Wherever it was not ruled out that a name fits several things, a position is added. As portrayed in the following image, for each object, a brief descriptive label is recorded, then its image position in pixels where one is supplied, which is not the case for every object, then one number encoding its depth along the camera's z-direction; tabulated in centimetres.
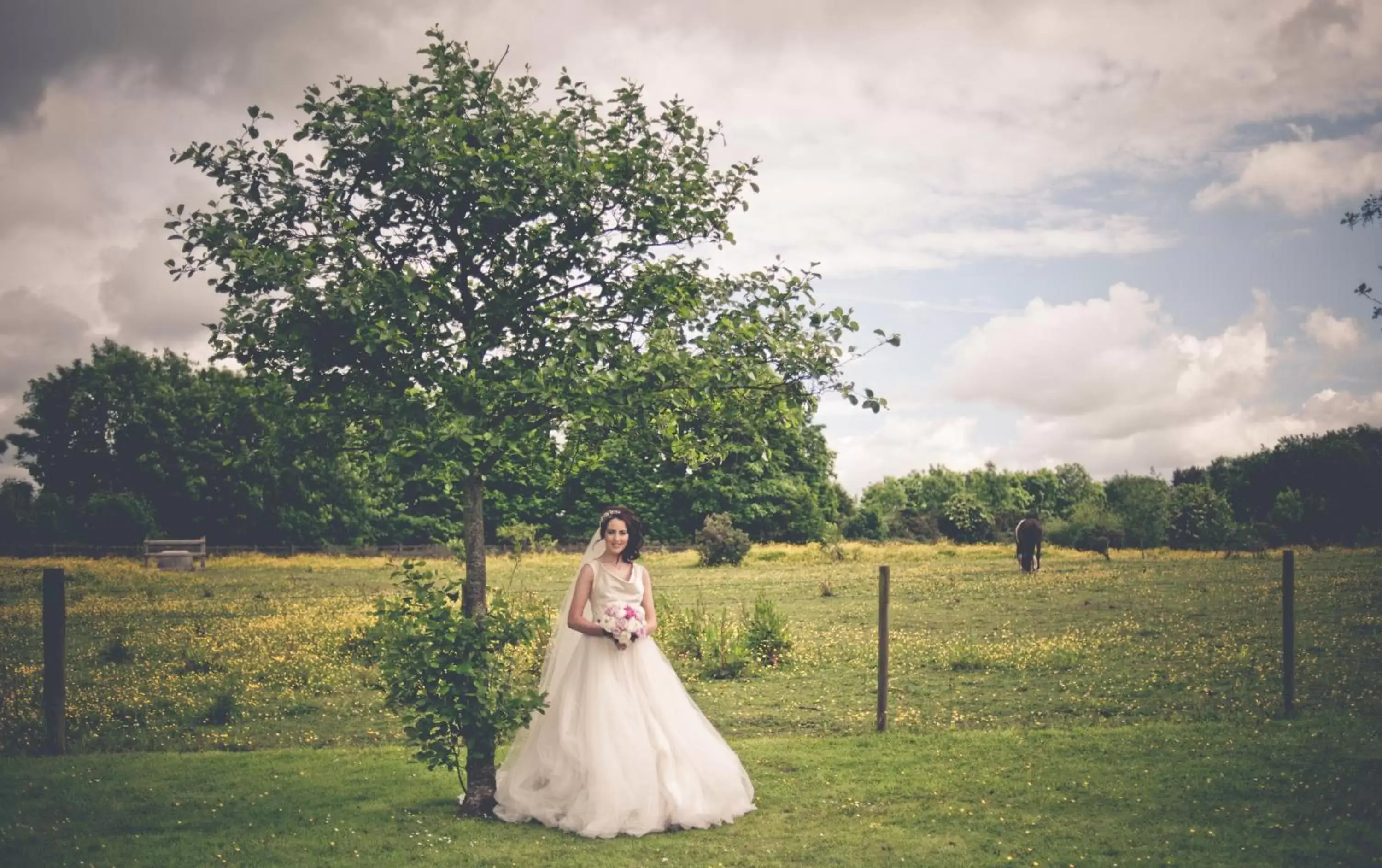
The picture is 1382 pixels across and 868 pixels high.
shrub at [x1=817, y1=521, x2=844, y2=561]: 5531
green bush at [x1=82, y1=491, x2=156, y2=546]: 6806
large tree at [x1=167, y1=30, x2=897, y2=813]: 928
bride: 974
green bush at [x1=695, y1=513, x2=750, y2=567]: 5359
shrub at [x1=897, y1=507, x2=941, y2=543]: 8156
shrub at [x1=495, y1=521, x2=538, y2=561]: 6457
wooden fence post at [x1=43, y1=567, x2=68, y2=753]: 1334
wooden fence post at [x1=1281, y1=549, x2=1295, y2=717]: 1409
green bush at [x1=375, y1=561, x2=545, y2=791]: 961
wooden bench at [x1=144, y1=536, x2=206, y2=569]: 6100
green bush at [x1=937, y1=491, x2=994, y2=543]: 8675
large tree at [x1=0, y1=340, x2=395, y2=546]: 7825
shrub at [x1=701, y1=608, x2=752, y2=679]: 1917
